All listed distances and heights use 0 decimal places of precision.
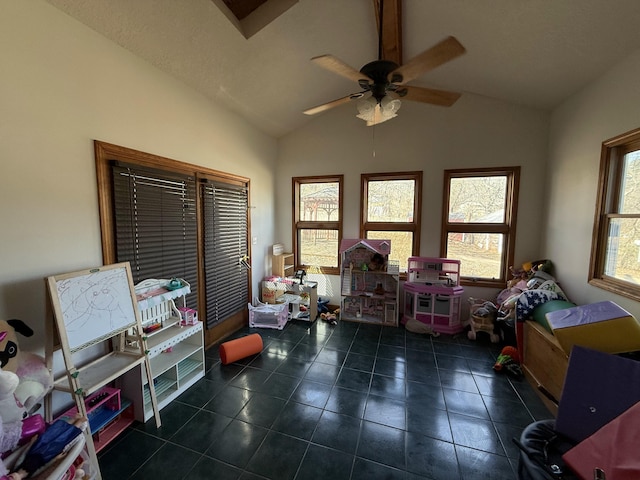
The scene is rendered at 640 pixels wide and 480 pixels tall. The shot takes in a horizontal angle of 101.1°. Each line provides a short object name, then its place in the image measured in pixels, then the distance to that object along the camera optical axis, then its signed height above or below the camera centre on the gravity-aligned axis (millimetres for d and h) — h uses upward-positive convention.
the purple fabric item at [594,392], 1375 -912
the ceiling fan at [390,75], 1606 +1013
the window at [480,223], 3492 +7
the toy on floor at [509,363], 2565 -1391
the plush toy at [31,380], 1322 -843
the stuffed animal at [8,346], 1262 -624
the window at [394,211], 3818 +177
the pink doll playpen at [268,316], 3553 -1288
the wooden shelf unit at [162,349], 1952 -1165
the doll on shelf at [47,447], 1031 -936
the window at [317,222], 4176 +5
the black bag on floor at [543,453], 1117 -1076
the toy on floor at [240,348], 2668 -1321
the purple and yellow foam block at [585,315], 1731 -642
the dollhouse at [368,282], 3709 -883
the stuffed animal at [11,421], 1068 -849
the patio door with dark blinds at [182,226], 2025 -50
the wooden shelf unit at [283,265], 4117 -690
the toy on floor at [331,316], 3793 -1399
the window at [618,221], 2053 +34
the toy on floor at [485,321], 3236 -1211
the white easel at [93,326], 1487 -664
